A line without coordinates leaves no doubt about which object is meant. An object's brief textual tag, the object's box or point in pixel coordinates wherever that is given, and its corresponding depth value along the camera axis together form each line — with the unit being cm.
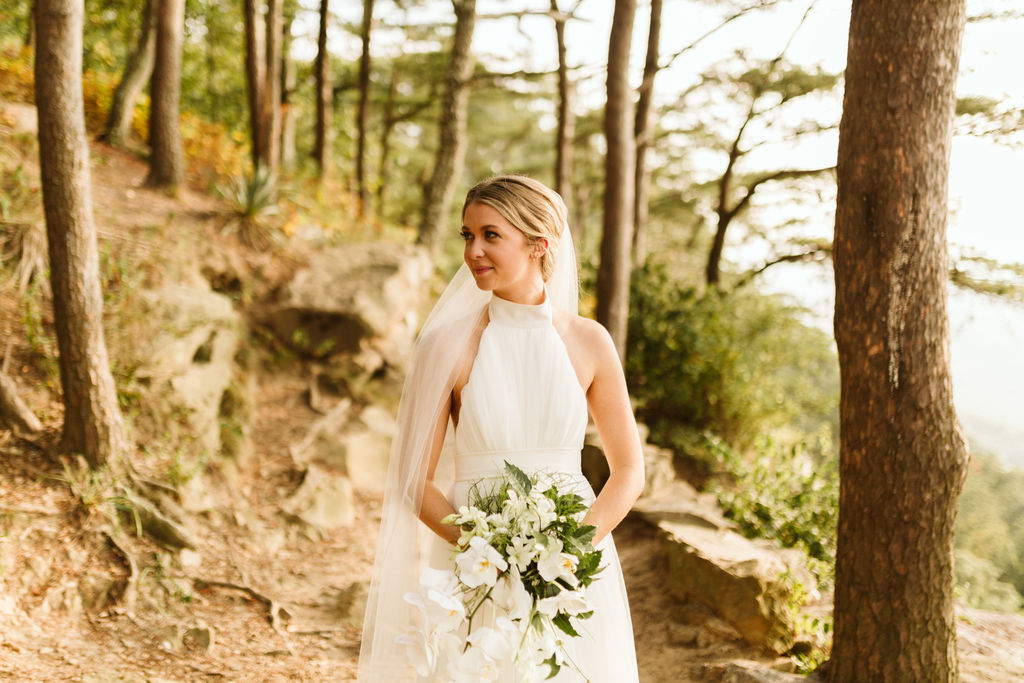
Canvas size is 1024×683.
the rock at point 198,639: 464
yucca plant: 933
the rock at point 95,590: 476
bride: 244
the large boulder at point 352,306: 887
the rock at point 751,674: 383
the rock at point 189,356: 654
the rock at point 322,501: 695
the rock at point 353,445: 784
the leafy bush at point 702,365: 984
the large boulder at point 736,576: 466
